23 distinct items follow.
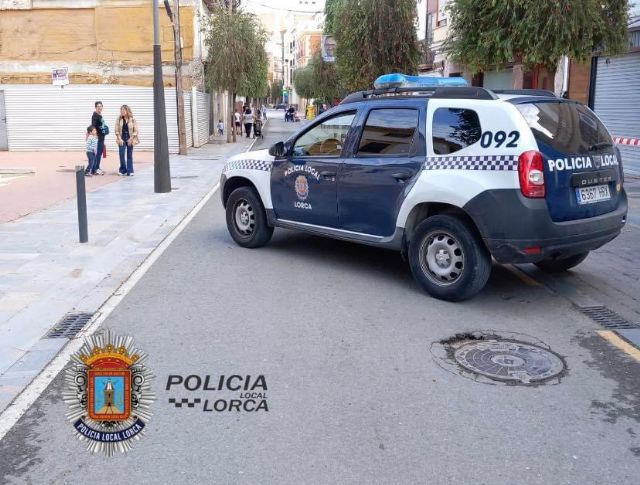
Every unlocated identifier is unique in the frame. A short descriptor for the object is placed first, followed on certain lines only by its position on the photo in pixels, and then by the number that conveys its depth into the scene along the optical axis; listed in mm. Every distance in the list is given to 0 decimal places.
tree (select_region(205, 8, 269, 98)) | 30047
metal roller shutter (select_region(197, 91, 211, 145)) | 30312
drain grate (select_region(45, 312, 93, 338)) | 5473
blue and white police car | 5789
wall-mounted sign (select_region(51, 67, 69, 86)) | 20266
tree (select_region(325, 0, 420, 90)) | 25469
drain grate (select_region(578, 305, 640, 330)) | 5684
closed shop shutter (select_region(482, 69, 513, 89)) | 23625
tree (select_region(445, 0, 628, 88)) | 13875
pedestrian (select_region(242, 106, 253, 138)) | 38406
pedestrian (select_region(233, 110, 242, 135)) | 42062
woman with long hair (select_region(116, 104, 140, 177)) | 17234
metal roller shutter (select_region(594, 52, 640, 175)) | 16719
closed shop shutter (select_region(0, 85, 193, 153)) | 26484
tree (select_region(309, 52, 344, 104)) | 49850
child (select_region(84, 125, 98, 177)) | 16625
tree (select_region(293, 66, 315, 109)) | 67894
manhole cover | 4602
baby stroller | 37703
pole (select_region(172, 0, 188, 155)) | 23844
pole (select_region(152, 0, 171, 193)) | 13875
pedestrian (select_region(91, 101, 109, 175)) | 17109
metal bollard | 8842
